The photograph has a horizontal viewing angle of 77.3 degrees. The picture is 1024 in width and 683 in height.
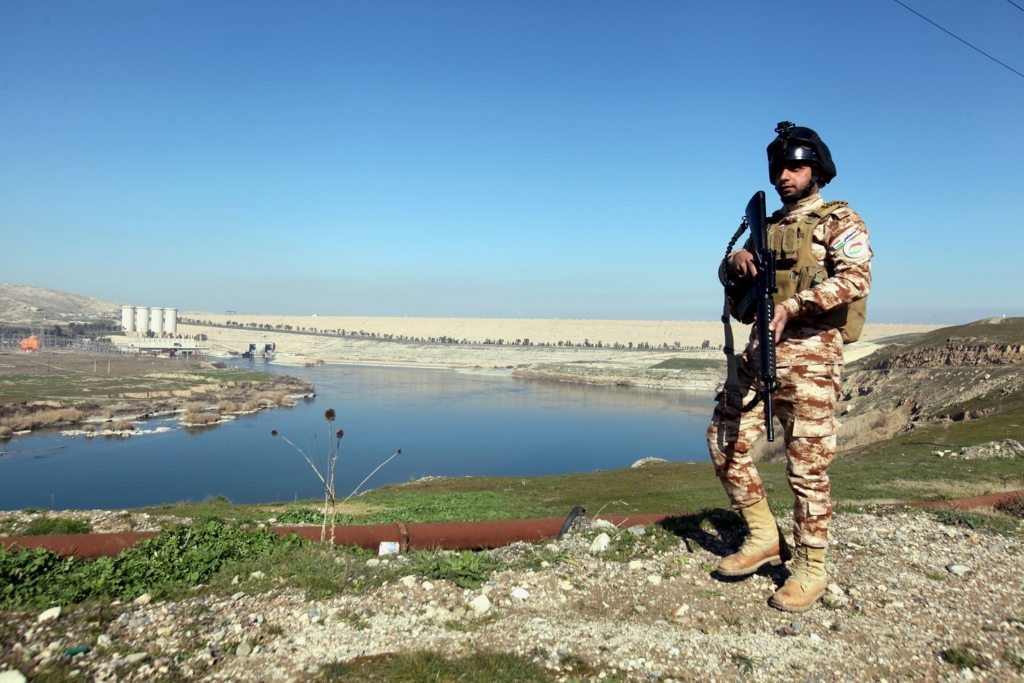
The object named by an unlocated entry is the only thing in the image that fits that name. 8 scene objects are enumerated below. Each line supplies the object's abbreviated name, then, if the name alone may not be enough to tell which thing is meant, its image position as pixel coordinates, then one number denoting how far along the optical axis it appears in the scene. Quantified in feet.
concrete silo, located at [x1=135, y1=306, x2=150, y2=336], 427.74
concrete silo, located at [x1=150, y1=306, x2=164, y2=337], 431.02
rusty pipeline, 19.67
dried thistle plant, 17.19
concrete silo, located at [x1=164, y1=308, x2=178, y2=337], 433.89
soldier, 12.58
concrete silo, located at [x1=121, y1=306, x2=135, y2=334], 424.46
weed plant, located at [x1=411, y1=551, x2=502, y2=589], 13.71
